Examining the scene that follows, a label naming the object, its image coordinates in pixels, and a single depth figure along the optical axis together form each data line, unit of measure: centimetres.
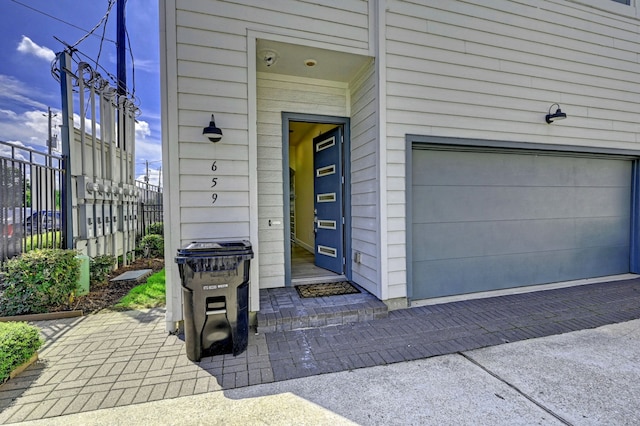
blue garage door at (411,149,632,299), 409
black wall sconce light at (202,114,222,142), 307
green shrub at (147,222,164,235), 757
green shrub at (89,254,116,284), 466
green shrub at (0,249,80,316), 346
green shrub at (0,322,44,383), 222
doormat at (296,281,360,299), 390
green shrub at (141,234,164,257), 679
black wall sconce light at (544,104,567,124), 421
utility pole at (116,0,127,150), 624
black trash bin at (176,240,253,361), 261
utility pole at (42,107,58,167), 883
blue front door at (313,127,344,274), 455
